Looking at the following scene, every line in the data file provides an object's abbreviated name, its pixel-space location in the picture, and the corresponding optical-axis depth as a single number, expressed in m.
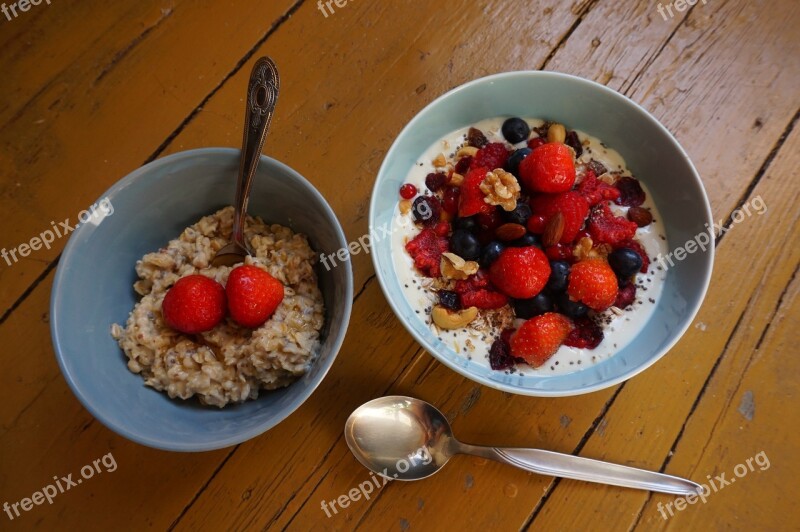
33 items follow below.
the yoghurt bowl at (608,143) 0.39
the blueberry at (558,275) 0.40
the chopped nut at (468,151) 0.43
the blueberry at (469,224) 0.41
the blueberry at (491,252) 0.40
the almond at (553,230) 0.39
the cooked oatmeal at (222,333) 0.38
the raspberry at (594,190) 0.41
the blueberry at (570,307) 0.40
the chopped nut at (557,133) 0.42
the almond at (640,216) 0.42
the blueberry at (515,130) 0.43
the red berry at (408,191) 0.42
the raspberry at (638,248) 0.42
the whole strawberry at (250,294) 0.37
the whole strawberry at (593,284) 0.39
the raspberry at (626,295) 0.41
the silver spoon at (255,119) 0.37
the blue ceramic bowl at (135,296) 0.36
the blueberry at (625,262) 0.40
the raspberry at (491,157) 0.42
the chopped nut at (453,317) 0.40
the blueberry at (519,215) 0.40
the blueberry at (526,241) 0.40
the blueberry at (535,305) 0.40
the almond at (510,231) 0.40
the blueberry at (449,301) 0.41
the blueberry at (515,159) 0.41
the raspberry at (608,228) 0.41
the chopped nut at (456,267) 0.40
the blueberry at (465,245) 0.40
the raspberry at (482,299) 0.40
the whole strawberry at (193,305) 0.37
